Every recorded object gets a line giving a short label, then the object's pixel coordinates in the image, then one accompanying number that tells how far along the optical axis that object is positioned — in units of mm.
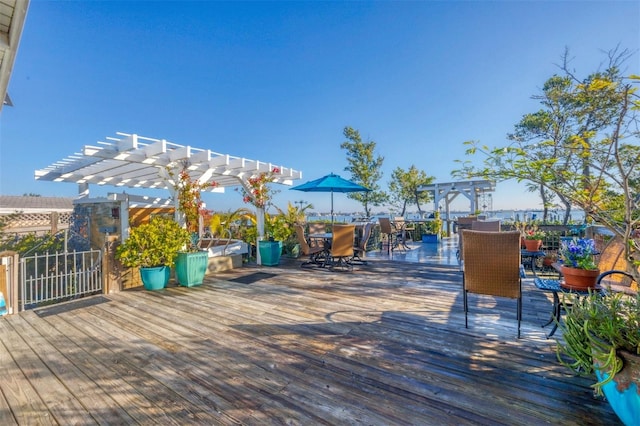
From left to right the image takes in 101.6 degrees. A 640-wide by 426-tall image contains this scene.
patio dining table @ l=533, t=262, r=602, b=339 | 2504
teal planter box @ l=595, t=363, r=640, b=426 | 1341
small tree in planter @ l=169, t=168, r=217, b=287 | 4871
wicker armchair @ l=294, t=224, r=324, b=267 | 6164
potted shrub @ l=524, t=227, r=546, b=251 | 5273
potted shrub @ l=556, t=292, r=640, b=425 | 1376
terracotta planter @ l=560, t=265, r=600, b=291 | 2455
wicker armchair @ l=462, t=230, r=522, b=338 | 2650
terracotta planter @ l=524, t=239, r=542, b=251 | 5258
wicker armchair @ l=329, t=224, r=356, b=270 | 5674
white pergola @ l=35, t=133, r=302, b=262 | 4789
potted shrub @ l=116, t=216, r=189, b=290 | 4590
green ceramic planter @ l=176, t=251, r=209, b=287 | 4844
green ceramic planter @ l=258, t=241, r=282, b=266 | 6707
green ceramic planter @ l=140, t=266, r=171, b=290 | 4645
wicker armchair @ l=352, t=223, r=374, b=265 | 6301
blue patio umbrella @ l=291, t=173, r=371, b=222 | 7016
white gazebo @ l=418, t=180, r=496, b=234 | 12656
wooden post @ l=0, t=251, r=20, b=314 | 3557
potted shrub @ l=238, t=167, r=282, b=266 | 7016
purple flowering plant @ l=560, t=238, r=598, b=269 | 2541
